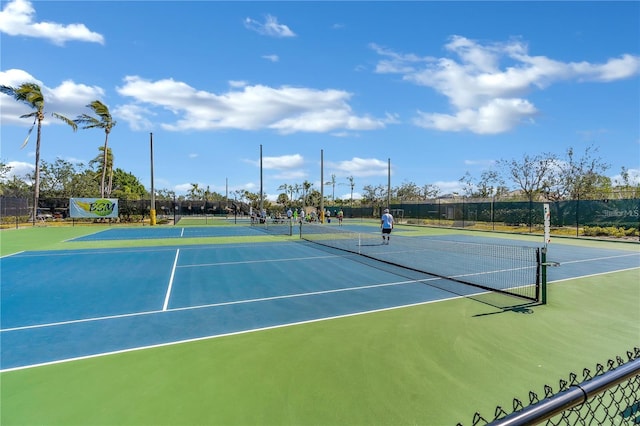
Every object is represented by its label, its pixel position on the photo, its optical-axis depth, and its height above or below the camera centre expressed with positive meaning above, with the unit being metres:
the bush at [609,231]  23.23 -1.61
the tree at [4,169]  41.29 +4.18
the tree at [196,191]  92.81 +3.86
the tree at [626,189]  29.66 +1.69
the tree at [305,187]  89.82 +4.92
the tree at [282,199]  94.00 +1.89
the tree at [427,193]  66.88 +2.54
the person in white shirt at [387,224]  18.22 -0.89
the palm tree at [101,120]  37.34 +9.02
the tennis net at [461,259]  9.53 -2.00
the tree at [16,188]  47.88 +2.54
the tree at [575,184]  35.47 +2.39
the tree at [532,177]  37.94 +3.21
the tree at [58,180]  48.39 +3.43
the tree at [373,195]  70.31 +2.24
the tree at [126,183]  85.06 +5.67
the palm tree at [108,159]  52.31 +7.06
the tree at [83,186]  49.00 +2.71
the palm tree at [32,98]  32.75 +9.82
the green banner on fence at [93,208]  32.38 -0.24
